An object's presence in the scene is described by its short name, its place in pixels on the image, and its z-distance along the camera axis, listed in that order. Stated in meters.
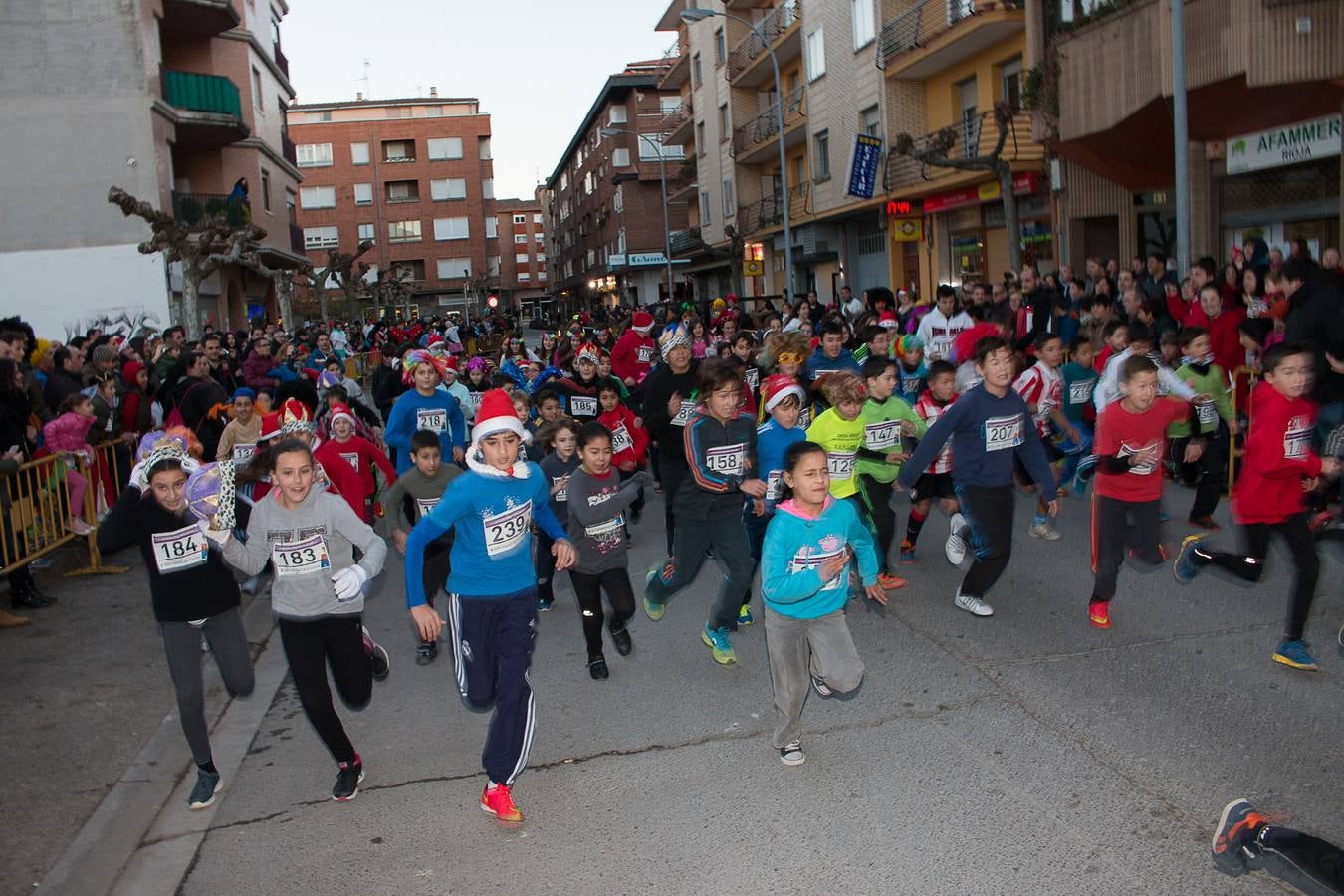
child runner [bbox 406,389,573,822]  4.93
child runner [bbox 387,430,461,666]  7.53
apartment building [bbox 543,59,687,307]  67.06
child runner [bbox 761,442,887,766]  4.99
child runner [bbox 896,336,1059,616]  6.99
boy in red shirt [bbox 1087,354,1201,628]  6.59
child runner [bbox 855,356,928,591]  7.61
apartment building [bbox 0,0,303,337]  25.72
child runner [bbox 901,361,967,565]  8.48
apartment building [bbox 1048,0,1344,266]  13.13
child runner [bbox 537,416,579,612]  7.23
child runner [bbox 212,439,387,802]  5.08
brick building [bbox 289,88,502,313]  86.06
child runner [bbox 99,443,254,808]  5.23
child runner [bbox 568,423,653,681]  6.44
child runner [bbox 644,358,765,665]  6.53
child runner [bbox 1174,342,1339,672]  5.87
